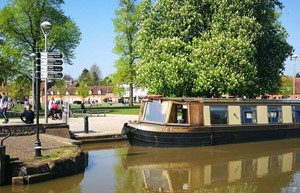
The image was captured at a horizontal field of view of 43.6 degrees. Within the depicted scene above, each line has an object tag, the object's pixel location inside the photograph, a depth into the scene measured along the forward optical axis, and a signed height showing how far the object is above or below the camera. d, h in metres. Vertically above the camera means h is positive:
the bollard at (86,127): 18.71 -1.09
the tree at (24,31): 41.22 +8.40
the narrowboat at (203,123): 16.61 -0.89
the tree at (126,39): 48.22 +8.68
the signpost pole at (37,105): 10.40 +0.01
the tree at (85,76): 147.12 +12.05
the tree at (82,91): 97.88 +3.81
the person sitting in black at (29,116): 17.97 -0.48
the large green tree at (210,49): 24.45 +3.82
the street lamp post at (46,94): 14.28 +0.48
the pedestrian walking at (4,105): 20.84 +0.08
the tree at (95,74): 148.75 +12.75
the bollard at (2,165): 9.20 -1.45
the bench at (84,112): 32.02 -0.64
